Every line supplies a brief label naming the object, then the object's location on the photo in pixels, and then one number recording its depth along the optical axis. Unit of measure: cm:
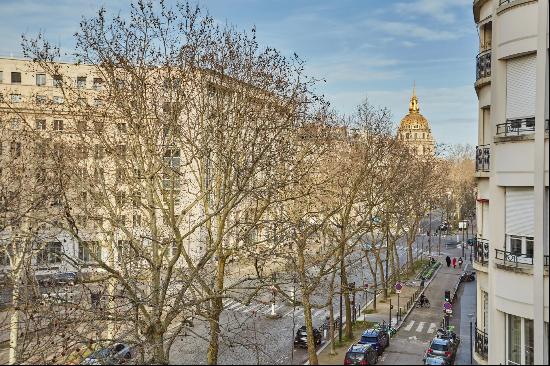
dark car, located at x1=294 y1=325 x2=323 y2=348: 2819
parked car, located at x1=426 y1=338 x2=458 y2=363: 2432
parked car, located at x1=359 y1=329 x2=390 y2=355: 2653
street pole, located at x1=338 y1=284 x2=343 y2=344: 2873
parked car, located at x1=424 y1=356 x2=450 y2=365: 2192
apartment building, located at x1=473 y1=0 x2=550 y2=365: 1065
